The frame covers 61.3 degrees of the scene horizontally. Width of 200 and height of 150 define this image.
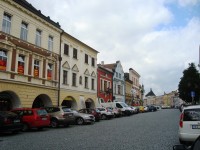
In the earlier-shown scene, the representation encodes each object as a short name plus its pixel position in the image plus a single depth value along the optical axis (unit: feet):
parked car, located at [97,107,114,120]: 68.00
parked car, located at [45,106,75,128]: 43.82
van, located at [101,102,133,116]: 84.83
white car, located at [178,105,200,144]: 21.01
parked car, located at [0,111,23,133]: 31.37
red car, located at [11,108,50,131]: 37.37
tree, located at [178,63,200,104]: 126.15
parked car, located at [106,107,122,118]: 76.09
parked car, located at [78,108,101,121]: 57.89
